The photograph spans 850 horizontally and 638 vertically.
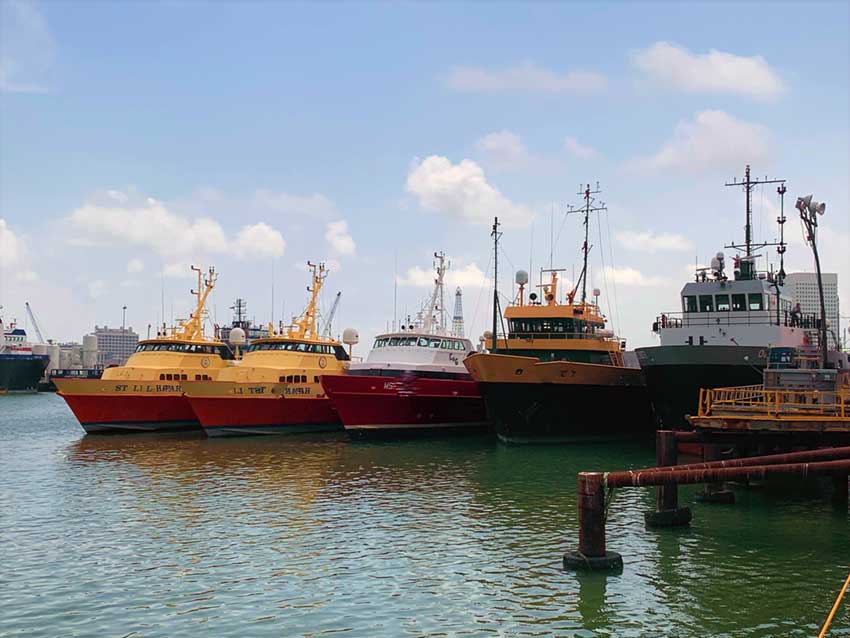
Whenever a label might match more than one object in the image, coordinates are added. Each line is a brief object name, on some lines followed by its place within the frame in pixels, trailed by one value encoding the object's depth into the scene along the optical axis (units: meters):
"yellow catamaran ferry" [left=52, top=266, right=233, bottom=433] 45.72
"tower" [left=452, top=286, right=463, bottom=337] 65.31
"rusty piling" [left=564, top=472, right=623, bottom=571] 16.12
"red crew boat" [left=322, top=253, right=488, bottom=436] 40.22
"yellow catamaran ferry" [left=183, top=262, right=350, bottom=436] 43.41
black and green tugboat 30.38
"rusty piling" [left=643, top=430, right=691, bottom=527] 19.78
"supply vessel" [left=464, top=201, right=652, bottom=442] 35.72
